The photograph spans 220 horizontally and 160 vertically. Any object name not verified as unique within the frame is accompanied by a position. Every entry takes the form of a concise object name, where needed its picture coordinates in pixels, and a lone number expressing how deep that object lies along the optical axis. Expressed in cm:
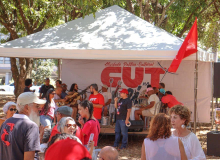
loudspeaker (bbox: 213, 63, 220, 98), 866
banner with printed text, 1172
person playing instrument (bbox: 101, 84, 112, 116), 942
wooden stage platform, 888
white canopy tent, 802
